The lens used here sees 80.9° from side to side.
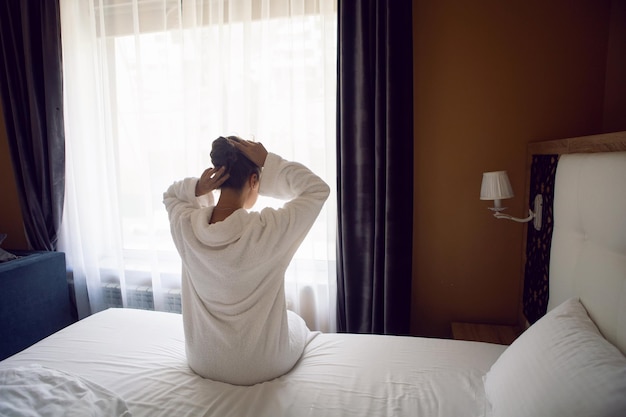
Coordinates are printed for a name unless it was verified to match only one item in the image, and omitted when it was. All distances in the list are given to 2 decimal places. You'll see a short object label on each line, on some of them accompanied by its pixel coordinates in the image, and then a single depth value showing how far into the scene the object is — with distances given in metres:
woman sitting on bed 1.23
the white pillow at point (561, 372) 0.76
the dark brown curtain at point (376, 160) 1.86
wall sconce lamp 1.60
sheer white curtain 2.06
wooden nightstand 1.73
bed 0.90
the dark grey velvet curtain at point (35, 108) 2.37
